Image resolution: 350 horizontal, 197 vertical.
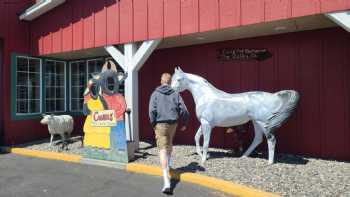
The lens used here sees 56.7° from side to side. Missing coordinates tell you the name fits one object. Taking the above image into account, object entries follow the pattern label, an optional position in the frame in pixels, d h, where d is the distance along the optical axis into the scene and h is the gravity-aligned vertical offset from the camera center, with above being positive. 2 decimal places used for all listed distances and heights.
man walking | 5.10 -0.22
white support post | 7.49 +0.56
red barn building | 6.51 +1.27
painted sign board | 6.62 -0.40
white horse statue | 6.11 -0.15
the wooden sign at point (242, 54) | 7.45 +1.10
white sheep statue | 8.44 -0.60
